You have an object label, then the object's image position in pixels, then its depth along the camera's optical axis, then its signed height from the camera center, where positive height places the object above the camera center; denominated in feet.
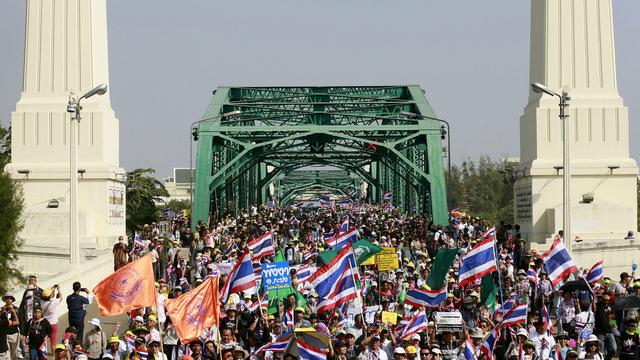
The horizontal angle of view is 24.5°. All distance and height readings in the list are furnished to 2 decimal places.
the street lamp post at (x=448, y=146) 156.89 +5.48
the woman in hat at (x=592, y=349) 53.93 -5.54
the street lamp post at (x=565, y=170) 99.14 +1.93
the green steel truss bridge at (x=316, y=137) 185.78 +8.65
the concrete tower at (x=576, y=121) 131.95 +7.00
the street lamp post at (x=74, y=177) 104.42 +1.72
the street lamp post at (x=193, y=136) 163.37 +7.31
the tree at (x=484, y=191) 455.63 +2.23
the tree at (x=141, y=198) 270.87 +0.38
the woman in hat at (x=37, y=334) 64.59 -5.85
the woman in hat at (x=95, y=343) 60.03 -5.83
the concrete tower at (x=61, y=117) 136.98 +7.81
